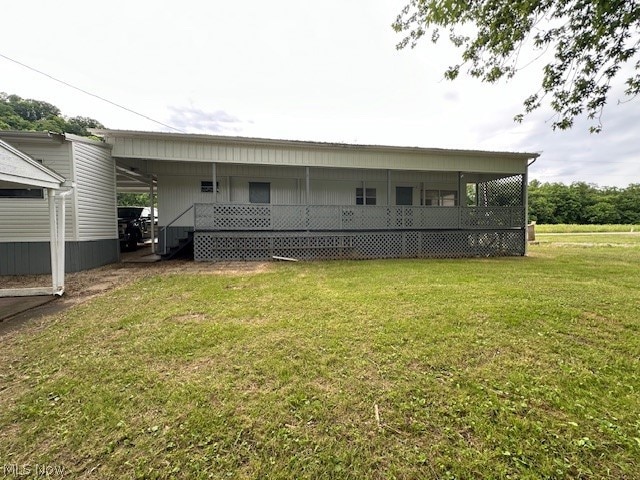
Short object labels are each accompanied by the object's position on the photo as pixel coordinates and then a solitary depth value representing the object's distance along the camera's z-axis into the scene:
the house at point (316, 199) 9.07
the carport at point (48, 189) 4.17
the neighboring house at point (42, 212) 7.14
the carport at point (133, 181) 10.14
